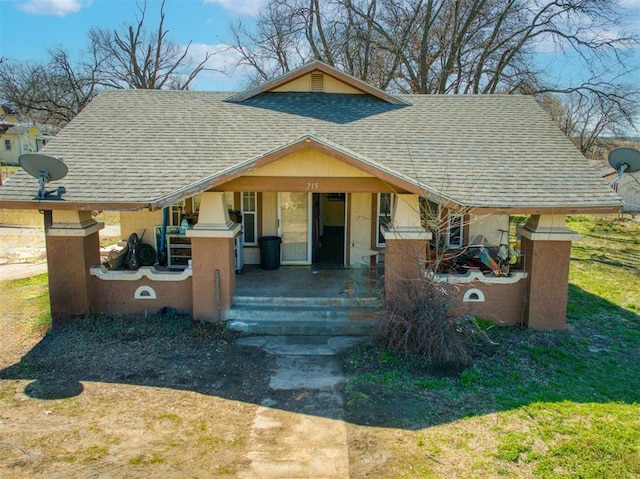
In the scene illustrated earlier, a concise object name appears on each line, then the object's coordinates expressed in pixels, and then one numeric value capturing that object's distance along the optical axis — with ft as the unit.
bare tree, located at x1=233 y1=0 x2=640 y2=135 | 76.18
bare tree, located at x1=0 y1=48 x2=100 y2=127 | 86.22
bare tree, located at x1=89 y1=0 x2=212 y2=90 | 98.07
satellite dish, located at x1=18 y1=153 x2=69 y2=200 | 28.37
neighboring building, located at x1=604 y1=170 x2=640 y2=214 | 93.86
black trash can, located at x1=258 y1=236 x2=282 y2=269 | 39.65
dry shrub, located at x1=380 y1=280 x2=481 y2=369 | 25.41
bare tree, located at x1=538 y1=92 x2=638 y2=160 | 72.08
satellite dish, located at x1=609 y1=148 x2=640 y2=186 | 31.99
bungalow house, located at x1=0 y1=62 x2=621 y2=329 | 29.60
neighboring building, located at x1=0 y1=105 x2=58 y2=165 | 162.09
